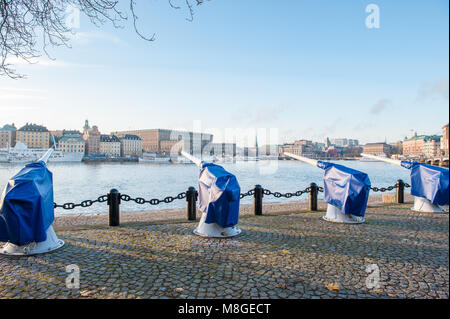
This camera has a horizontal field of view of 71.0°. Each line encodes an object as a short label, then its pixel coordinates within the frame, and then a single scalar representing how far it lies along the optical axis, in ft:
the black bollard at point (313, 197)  34.68
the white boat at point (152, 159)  302.70
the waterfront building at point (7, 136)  264.52
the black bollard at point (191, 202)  28.60
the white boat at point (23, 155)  221.05
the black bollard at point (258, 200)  31.78
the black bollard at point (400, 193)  40.65
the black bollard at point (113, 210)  26.02
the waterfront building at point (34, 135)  293.08
